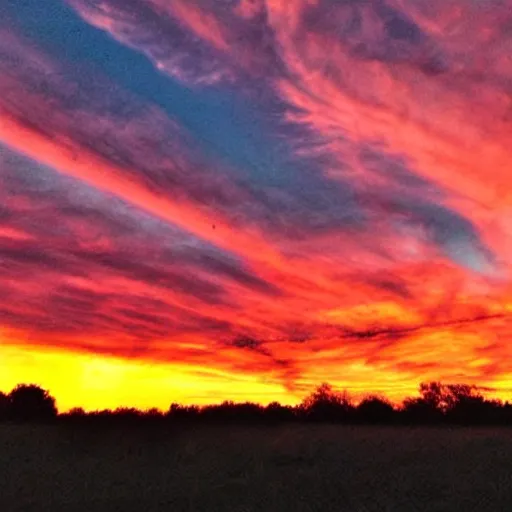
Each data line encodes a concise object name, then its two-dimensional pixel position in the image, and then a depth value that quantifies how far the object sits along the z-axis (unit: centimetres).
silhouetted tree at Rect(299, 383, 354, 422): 4016
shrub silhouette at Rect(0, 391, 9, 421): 4468
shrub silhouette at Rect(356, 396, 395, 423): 3964
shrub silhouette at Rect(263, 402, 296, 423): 3579
